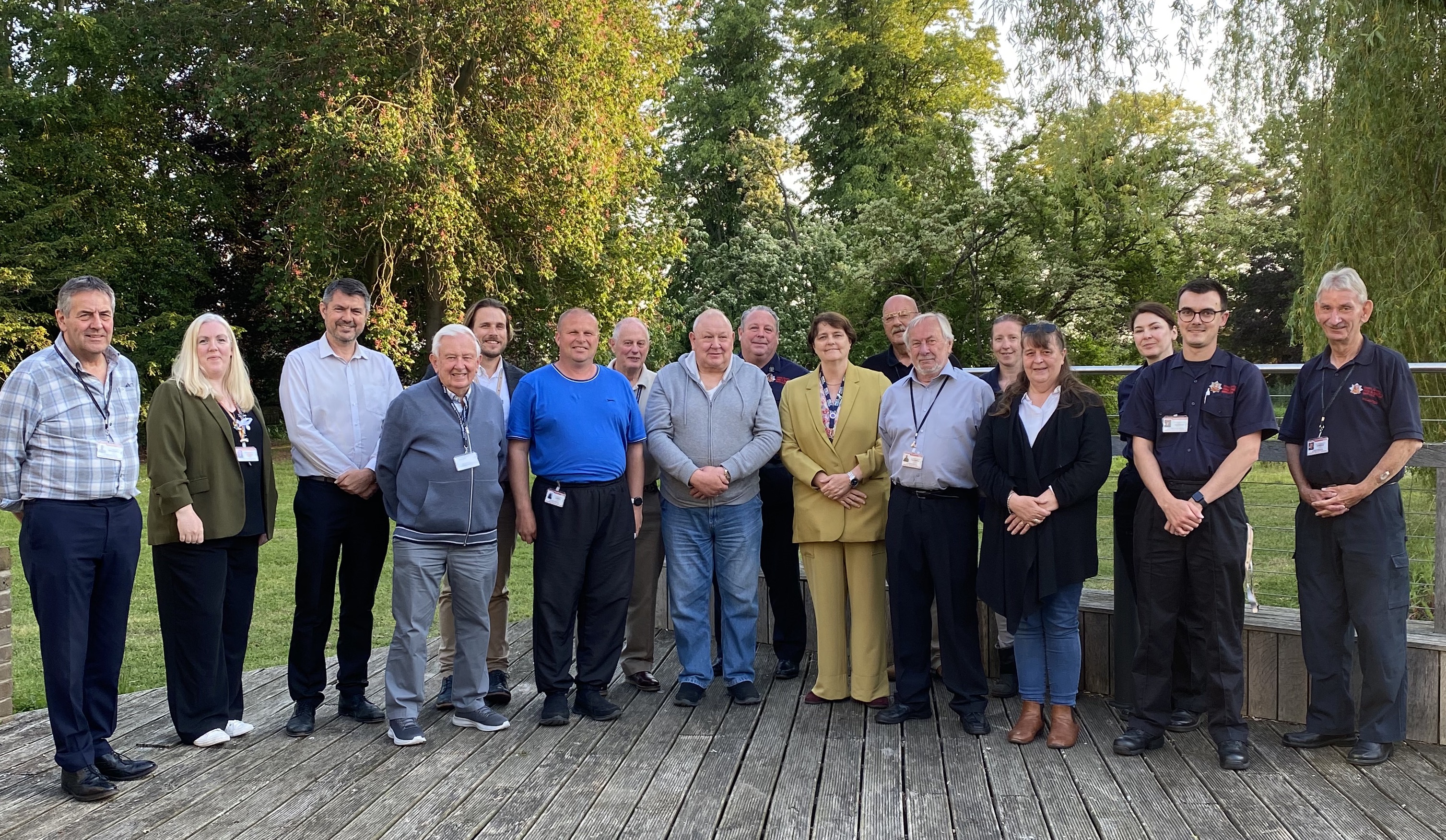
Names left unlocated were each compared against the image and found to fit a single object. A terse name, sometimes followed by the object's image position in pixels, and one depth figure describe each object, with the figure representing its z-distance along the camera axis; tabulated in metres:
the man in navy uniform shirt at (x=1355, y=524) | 3.90
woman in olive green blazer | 4.01
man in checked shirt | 3.70
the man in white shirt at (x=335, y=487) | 4.41
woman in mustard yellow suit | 4.72
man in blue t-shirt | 4.54
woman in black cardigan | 4.13
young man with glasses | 3.94
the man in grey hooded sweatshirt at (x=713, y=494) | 4.81
